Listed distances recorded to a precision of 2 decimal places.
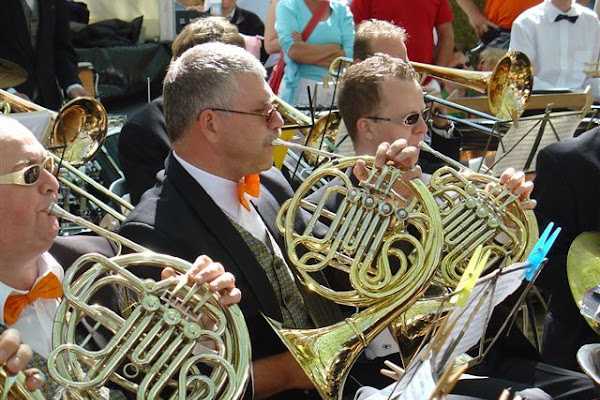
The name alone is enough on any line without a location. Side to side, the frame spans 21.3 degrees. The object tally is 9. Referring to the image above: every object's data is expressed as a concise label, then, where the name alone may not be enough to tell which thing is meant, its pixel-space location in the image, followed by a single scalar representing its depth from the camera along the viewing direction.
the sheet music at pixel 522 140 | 7.00
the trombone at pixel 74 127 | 6.81
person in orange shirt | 13.65
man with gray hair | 4.55
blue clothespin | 3.48
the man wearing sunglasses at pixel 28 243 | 3.77
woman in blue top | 10.22
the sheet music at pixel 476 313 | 3.15
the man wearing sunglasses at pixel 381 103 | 5.63
